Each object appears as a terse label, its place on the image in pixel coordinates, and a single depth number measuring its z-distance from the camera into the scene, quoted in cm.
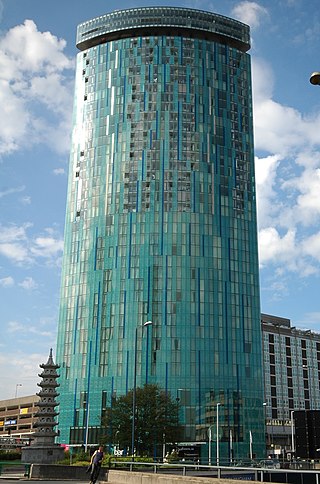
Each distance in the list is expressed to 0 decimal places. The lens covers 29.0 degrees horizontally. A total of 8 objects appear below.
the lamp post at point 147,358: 10812
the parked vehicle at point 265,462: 5145
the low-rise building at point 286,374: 14812
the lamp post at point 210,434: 10508
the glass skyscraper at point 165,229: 10919
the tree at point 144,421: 8294
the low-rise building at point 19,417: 18061
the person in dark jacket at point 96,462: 3280
